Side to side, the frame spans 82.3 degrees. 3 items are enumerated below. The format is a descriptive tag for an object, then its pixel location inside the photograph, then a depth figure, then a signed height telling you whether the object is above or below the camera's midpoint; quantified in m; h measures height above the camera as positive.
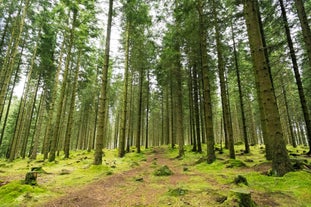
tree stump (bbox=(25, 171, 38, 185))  5.55 -1.11
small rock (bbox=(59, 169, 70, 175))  8.78 -1.44
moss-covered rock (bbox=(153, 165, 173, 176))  8.05 -1.26
